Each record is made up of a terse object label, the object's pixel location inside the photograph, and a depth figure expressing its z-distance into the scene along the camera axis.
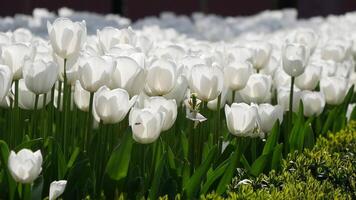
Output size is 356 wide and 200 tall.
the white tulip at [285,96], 9.23
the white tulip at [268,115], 7.98
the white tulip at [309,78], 9.43
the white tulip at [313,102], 9.13
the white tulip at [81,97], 7.49
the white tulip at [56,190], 5.98
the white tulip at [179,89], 7.75
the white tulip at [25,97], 7.72
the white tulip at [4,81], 6.50
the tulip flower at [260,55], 9.67
